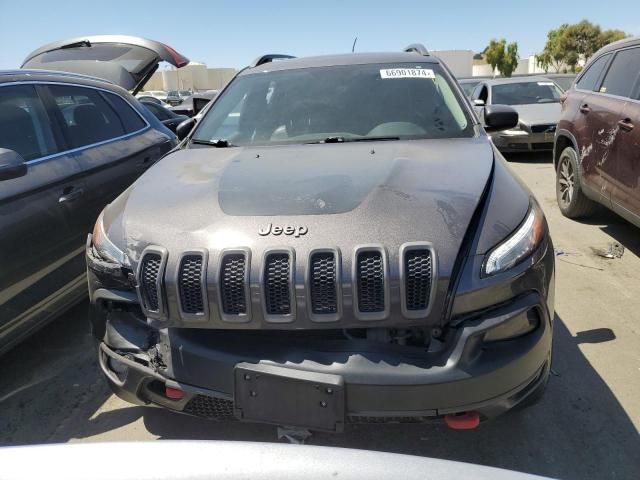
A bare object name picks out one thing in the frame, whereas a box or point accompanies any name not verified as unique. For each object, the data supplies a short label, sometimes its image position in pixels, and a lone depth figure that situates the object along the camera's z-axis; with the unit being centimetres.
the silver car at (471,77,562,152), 944
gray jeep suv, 182
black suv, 283
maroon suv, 423
